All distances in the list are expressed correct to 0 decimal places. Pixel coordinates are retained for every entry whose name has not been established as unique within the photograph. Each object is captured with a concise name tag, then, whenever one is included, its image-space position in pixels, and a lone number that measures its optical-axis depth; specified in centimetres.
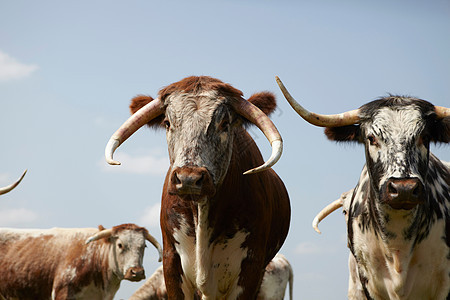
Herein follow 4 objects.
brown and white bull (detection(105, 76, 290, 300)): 591
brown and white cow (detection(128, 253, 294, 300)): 1410
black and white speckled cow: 538
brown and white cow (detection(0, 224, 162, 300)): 1362
